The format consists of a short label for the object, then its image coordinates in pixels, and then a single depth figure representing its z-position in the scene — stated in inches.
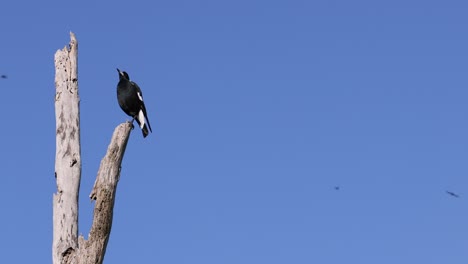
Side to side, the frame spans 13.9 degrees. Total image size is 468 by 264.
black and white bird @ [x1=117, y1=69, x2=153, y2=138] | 995.3
